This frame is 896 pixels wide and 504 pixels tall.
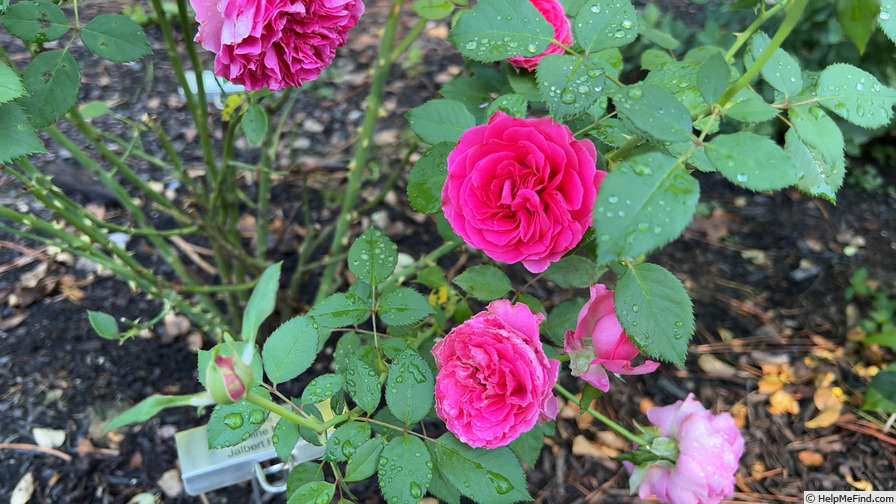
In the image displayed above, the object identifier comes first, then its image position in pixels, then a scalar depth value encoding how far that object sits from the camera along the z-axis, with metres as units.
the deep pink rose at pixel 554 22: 0.81
